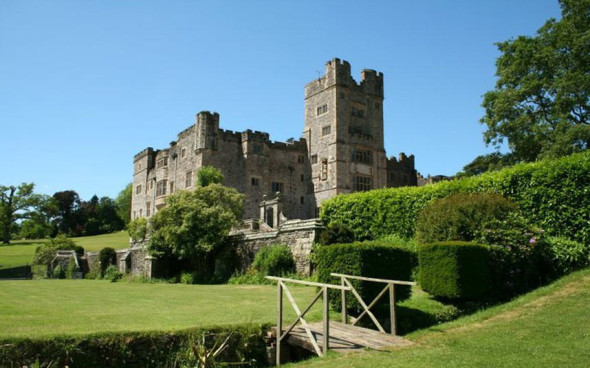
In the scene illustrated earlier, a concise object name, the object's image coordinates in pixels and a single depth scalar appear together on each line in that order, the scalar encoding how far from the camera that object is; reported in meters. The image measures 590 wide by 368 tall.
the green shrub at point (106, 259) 36.38
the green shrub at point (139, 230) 34.91
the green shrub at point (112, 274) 31.61
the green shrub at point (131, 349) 8.14
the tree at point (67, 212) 79.12
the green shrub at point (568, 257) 13.41
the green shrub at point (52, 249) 40.31
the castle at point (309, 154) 45.34
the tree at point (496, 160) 28.95
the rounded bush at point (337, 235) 18.39
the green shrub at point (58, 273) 37.19
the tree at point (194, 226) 25.56
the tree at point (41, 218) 70.74
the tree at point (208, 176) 40.19
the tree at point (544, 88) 25.80
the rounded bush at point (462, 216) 14.25
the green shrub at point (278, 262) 21.39
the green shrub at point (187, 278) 25.45
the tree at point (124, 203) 80.94
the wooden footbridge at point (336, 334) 9.00
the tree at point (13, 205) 68.69
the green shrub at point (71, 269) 37.25
